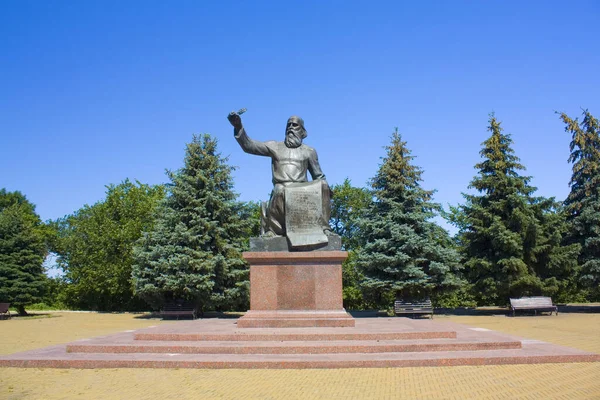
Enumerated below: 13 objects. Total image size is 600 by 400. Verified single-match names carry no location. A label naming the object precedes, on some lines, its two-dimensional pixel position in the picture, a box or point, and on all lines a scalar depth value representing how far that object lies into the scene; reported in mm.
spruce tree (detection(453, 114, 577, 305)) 21453
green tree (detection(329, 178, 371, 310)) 36844
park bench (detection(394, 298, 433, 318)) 19953
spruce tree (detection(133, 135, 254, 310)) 21016
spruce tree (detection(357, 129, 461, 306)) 20891
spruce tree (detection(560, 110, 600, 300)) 22156
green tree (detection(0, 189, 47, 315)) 24797
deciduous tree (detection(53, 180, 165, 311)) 28703
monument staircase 8148
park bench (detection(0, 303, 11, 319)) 23016
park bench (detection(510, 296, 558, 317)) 20250
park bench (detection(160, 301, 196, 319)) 21203
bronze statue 11695
